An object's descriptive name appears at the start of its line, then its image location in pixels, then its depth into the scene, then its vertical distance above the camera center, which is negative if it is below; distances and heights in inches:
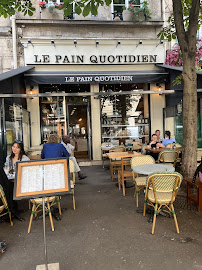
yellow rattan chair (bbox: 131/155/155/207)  199.3 -32.1
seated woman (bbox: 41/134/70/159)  194.4 -20.0
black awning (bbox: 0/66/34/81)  249.3 +72.2
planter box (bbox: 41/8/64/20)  377.7 +199.6
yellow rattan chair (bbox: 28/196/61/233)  145.1 -50.7
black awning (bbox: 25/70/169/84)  350.9 +84.6
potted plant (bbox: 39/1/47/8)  374.4 +216.2
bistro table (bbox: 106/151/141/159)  237.2 -32.1
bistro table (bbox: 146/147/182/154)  263.1 -30.6
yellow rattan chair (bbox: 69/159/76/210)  192.2 -35.6
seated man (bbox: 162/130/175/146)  294.7 -19.4
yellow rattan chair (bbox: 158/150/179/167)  240.5 -35.7
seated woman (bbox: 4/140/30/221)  174.6 -25.9
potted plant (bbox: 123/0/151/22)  392.5 +207.1
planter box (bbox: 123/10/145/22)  393.7 +202.6
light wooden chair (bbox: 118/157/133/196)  215.0 -47.6
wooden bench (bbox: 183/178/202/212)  163.9 -56.8
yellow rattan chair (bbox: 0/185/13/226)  142.3 -48.5
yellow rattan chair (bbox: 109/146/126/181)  295.6 -32.3
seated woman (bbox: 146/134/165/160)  278.5 -25.4
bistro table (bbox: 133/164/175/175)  161.2 -34.0
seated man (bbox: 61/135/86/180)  264.2 -17.9
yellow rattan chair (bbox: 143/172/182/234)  134.8 -38.3
